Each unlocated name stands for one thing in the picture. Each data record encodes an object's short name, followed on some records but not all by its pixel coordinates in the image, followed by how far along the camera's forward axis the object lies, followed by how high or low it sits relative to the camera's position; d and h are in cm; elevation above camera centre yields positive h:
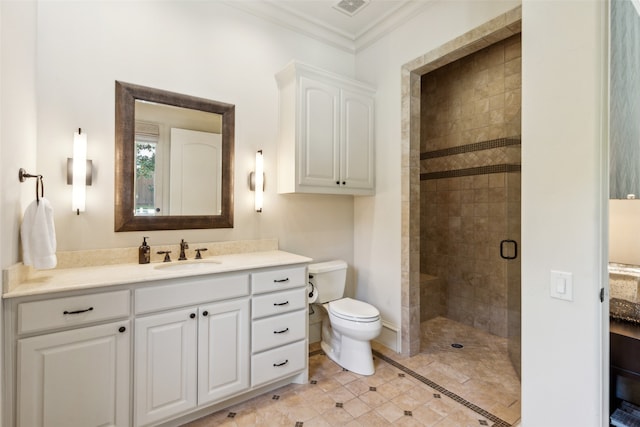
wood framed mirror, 208 +39
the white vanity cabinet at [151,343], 142 -72
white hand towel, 153 -12
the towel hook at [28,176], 156 +19
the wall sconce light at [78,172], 190 +26
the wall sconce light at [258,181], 260 +28
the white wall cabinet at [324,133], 255 +72
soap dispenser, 206 -28
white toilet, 236 -85
